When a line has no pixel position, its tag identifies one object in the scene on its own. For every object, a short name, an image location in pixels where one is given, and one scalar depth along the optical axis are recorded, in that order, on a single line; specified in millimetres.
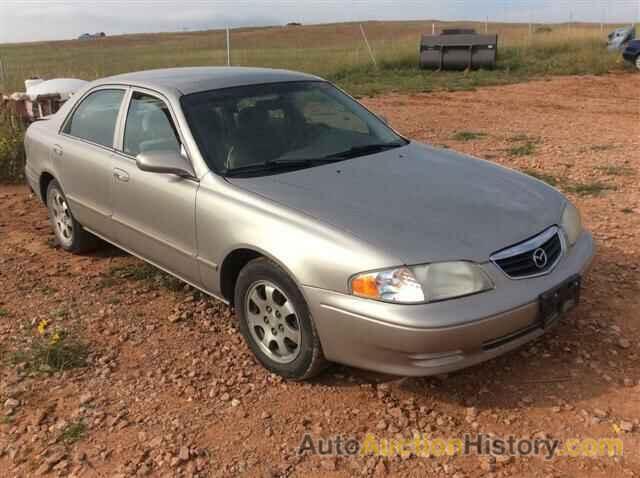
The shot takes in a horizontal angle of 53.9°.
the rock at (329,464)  2777
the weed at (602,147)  8423
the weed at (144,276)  4711
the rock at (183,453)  2852
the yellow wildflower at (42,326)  4064
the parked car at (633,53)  18105
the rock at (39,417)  3158
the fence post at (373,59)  20738
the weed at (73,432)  3023
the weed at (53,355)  3648
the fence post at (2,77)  13944
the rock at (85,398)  3309
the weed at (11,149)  7945
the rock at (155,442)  2951
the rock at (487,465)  2707
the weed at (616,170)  7060
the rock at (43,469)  2813
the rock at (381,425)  3008
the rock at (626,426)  2879
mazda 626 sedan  2848
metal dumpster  19922
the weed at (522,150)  8312
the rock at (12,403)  3293
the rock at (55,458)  2871
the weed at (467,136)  9555
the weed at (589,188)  6402
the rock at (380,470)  2715
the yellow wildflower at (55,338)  3840
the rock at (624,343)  3559
